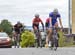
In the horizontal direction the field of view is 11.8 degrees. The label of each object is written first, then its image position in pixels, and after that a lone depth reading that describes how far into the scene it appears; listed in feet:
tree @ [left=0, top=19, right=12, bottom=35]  332.06
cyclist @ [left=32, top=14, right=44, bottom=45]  60.08
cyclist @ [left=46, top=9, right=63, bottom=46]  51.21
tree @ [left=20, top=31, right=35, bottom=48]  76.07
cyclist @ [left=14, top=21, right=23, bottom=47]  74.95
